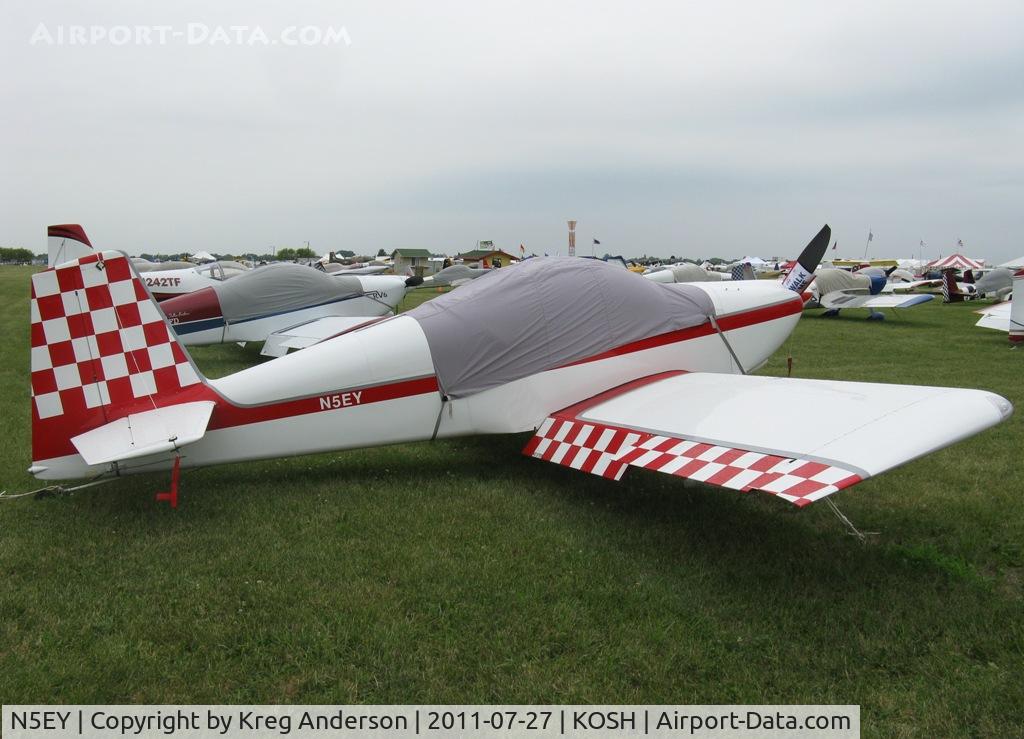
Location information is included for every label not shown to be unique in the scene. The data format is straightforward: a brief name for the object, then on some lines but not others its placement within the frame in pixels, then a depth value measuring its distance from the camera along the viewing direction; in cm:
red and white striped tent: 4382
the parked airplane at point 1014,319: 1233
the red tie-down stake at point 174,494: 398
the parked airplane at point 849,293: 1869
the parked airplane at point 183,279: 1453
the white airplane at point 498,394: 359
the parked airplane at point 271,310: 1149
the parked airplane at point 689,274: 2436
